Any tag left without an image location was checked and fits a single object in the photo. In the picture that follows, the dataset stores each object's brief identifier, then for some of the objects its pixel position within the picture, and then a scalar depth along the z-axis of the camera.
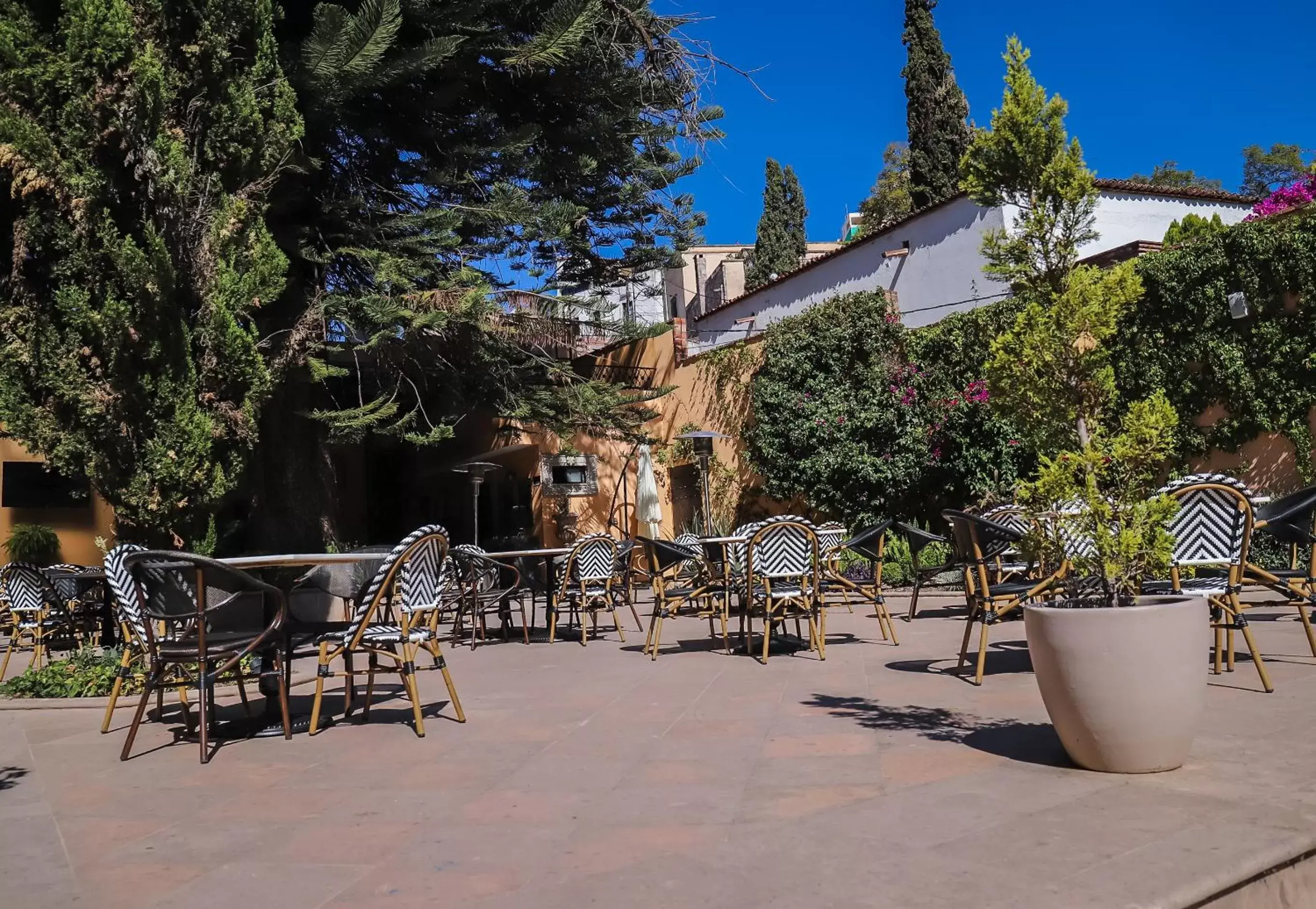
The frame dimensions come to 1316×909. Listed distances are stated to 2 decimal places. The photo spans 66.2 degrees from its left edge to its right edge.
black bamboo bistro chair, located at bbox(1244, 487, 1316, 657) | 5.11
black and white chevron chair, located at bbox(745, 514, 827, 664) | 6.50
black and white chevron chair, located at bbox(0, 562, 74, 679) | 7.52
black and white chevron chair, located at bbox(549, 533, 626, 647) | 8.62
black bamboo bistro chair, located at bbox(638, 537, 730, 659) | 7.19
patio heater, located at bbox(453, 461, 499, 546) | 14.63
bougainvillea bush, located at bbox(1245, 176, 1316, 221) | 11.01
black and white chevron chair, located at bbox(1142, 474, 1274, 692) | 4.61
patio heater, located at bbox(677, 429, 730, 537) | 13.89
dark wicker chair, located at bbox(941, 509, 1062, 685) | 5.20
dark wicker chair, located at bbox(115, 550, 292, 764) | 4.25
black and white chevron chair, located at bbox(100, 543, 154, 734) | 4.47
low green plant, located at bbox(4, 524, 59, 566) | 13.49
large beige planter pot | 3.20
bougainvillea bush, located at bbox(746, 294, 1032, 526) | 13.52
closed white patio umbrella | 15.07
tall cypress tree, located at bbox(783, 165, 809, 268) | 35.31
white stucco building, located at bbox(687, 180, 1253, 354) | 15.77
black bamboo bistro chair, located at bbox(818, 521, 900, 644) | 7.28
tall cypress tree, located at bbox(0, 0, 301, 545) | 6.76
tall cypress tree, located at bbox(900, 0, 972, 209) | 21.98
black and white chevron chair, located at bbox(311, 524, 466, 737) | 4.58
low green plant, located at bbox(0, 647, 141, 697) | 6.27
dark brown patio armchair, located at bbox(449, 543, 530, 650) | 8.25
